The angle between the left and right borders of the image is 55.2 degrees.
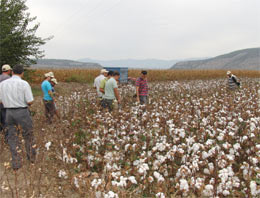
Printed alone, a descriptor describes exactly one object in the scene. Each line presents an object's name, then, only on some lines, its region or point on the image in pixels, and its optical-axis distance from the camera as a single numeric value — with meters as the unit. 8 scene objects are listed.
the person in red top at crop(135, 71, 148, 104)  6.96
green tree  11.68
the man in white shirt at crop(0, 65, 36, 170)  3.92
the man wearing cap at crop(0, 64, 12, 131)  4.68
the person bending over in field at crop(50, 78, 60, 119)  5.98
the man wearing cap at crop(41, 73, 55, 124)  5.95
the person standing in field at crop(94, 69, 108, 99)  6.95
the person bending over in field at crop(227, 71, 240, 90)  9.04
